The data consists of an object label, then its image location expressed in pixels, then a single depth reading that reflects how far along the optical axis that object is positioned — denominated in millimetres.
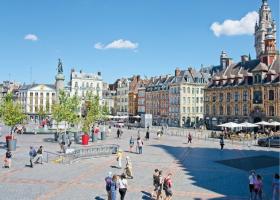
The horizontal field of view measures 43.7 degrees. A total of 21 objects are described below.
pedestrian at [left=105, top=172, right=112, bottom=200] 14830
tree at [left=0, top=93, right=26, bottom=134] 34125
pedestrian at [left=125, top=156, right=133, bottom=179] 20281
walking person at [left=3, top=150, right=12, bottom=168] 22828
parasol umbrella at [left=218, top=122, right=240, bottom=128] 47844
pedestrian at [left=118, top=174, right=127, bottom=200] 15094
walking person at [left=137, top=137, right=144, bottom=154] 30484
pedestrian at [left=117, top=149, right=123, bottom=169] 23775
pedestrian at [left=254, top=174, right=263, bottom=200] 15672
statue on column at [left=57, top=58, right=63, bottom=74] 51575
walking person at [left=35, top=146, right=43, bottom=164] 24531
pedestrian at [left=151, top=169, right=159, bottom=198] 16047
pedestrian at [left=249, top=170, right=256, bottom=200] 15922
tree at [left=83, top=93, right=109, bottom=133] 38750
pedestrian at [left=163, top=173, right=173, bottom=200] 15000
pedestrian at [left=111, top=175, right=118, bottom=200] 14664
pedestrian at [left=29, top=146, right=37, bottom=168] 23406
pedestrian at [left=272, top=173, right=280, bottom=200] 15219
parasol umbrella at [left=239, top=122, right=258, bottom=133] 47872
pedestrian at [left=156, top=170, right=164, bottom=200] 15625
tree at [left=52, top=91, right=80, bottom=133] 40344
